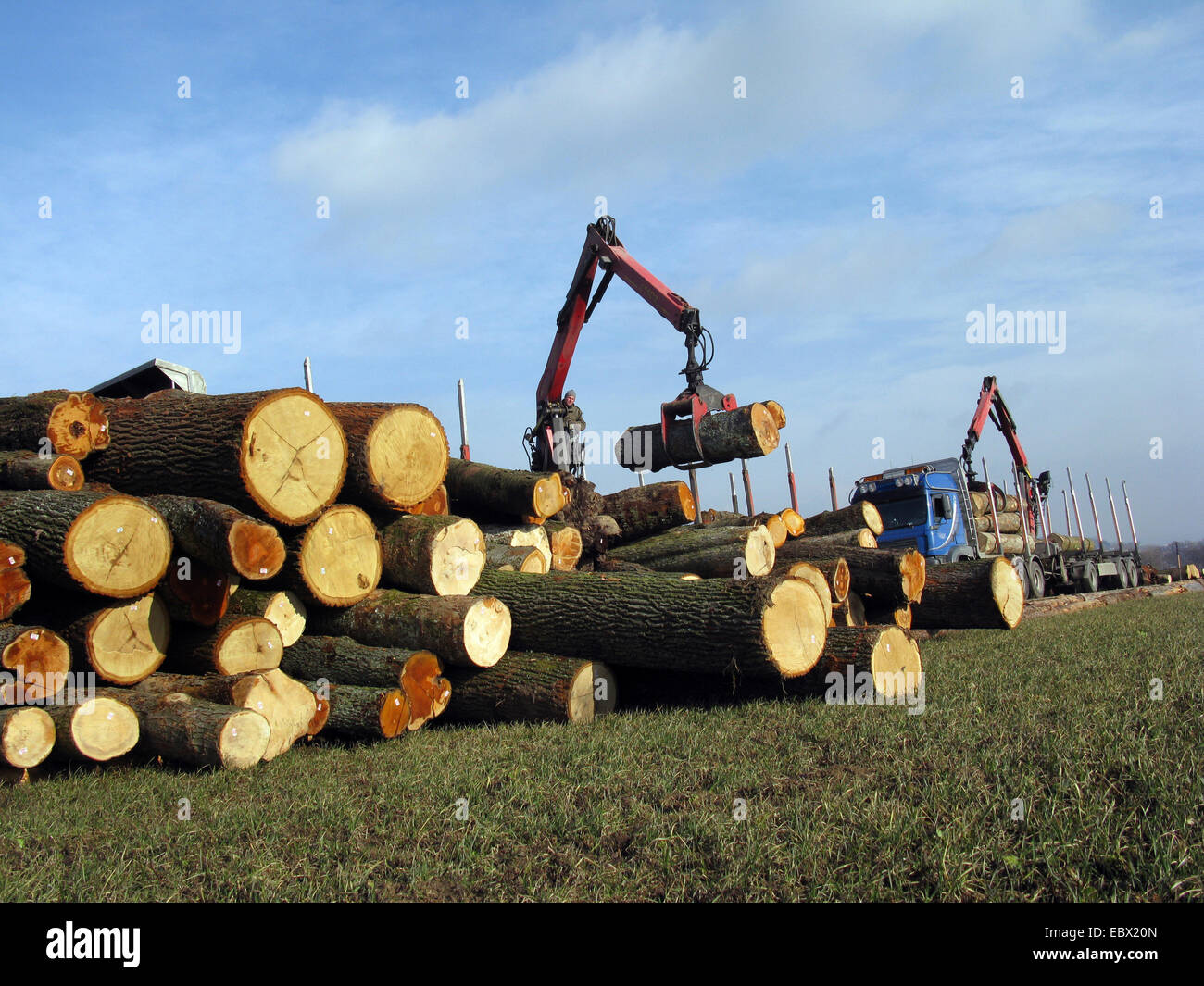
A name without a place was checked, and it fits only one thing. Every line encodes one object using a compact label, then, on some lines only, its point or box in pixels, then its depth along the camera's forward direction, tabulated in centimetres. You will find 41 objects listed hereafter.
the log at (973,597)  986
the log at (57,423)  647
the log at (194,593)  602
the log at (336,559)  659
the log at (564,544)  968
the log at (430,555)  723
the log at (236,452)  606
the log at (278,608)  653
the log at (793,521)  1137
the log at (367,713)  616
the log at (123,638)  573
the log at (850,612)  918
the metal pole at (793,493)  1659
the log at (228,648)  615
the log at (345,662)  648
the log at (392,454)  696
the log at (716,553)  892
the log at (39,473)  616
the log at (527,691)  662
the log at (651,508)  1014
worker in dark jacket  1209
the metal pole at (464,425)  1377
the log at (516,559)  868
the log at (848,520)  1193
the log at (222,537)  568
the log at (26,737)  524
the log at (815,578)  716
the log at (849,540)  1037
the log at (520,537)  907
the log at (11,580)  545
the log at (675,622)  656
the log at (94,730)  543
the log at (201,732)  537
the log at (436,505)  811
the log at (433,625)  673
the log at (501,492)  923
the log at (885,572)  955
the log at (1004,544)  1577
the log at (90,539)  545
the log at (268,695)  573
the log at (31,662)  535
